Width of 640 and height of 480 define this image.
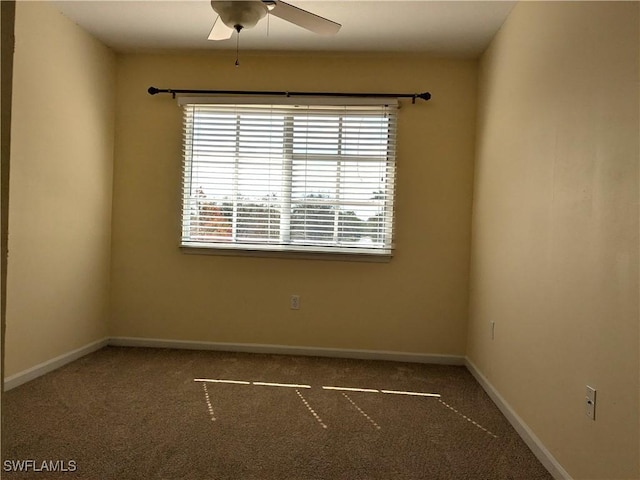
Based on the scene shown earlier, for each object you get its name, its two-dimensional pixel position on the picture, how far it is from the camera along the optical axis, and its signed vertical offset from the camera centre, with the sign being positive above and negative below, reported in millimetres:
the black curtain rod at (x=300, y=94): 3678 +1134
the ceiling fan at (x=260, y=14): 2223 +1101
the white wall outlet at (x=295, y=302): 3812 -593
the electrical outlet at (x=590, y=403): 1693 -602
